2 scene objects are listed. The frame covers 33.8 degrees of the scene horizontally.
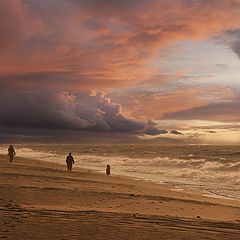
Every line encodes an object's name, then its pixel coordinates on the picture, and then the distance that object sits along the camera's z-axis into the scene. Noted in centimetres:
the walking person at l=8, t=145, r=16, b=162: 4114
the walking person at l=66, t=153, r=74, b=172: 3416
